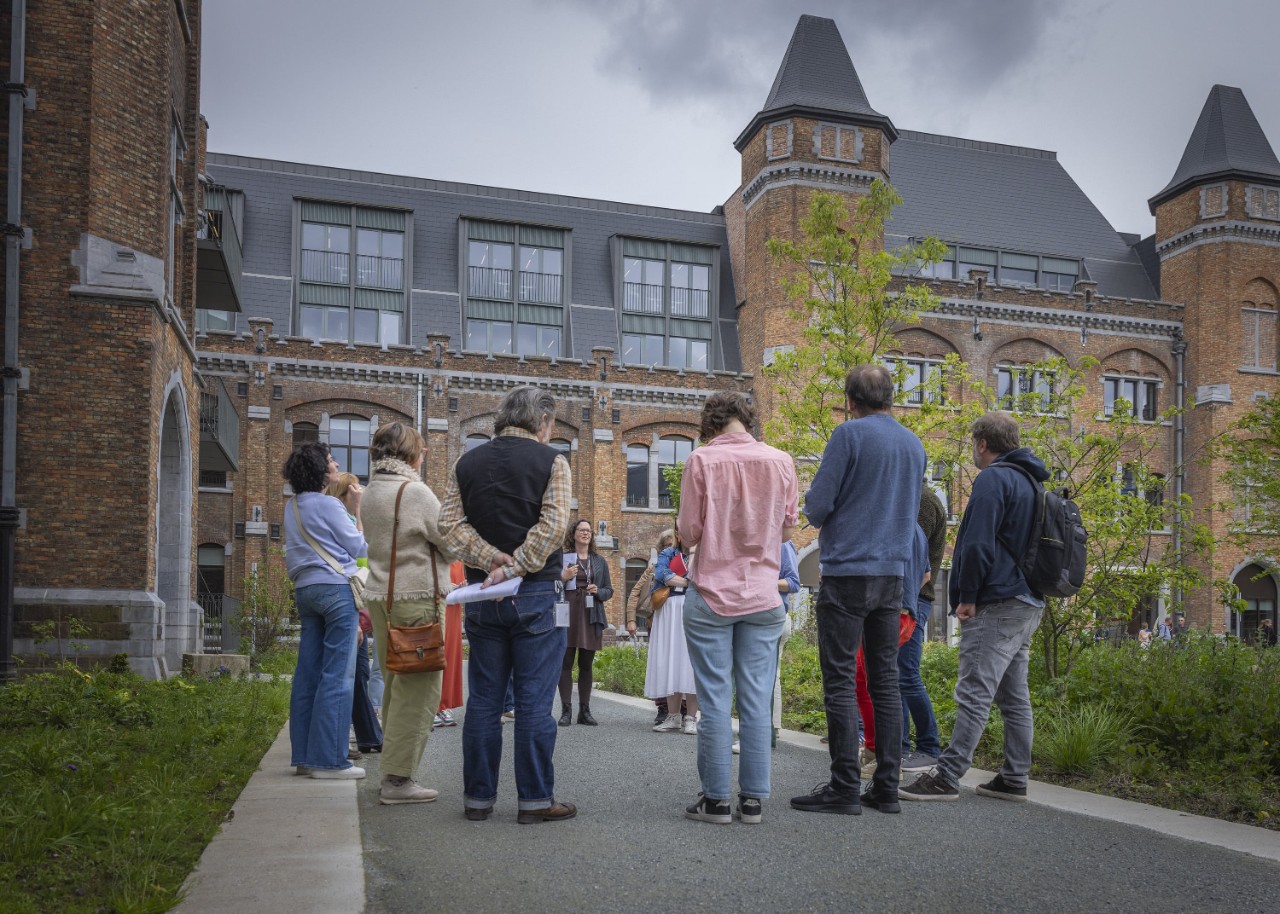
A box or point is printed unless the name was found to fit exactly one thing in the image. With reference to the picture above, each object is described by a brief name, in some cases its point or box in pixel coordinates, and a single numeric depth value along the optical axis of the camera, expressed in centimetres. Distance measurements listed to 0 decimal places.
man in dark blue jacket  578
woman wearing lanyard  991
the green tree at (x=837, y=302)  1636
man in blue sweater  536
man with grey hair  503
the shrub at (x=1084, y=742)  667
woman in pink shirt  511
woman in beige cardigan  559
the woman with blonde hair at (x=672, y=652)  892
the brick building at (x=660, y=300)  3183
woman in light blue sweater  630
